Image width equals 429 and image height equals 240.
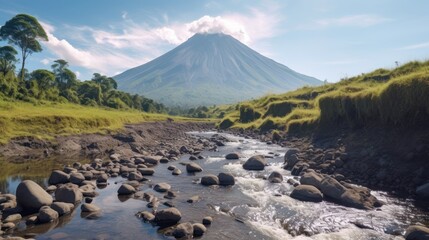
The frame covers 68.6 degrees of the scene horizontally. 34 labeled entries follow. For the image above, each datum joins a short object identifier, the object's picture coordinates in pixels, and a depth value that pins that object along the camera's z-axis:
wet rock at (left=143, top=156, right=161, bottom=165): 26.66
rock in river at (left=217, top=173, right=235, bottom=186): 19.25
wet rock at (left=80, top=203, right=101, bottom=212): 14.07
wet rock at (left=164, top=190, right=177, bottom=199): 16.57
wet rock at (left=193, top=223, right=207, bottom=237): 11.84
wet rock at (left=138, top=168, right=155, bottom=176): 22.19
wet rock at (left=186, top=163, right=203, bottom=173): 23.44
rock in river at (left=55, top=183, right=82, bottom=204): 14.91
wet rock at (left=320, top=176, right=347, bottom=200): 15.55
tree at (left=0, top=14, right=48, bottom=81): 65.81
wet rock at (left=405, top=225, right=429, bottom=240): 10.76
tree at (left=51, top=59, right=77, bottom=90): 84.29
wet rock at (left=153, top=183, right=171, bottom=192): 17.78
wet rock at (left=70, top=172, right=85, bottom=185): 19.05
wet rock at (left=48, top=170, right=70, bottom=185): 19.19
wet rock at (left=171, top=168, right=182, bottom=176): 22.35
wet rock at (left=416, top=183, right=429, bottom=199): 14.91
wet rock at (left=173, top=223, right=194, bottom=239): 11.52
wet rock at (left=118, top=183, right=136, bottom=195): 17.11
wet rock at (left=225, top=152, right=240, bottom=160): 28.97
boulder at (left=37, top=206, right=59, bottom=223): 12.65
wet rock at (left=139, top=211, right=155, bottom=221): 13.17
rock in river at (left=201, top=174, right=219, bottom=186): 19.28
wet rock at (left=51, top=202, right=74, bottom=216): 13.53
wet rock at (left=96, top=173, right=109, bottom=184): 19.58
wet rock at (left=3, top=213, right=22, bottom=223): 12.50
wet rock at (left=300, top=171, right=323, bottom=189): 16.86
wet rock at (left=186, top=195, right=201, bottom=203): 15.83
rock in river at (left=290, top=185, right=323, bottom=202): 15.55
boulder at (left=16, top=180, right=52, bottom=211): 13.90
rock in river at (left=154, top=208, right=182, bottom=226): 12.91
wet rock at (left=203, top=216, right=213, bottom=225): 12.83
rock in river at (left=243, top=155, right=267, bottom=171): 23.67
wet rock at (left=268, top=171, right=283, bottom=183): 19.33
